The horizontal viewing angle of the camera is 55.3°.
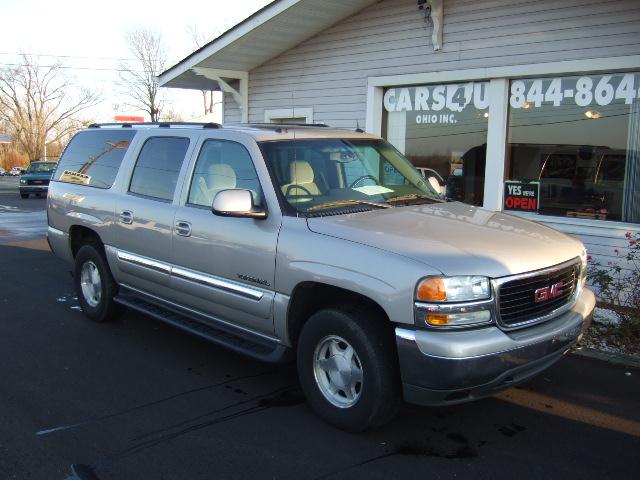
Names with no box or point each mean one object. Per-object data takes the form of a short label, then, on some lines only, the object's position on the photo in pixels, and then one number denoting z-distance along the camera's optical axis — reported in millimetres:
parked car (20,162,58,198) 26891
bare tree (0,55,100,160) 65562
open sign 7777
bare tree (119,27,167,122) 51469
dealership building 7035
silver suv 3385
